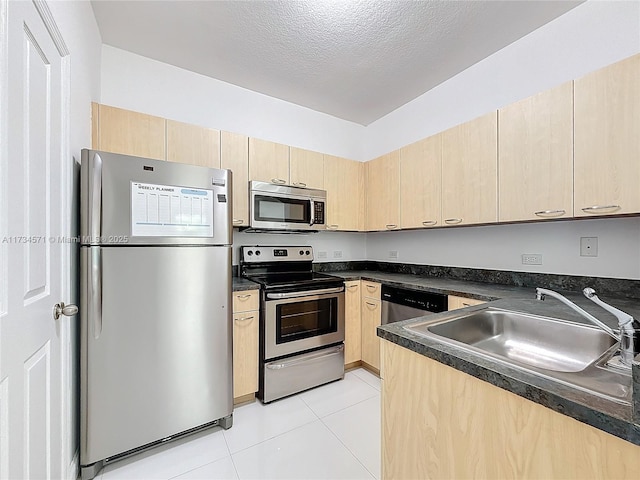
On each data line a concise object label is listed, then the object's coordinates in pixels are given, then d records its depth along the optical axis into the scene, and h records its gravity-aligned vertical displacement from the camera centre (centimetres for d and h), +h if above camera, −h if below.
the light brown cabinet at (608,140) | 139 +51
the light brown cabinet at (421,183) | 237 +49
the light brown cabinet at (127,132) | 190 +75
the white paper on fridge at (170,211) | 160 +17
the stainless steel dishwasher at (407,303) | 206 -50
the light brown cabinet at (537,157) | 163 +51
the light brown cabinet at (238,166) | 235 +61
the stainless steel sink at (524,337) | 102 -39
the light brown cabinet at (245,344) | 208 -78
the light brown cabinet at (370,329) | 254 -83
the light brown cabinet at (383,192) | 275 +49
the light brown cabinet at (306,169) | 270 +69
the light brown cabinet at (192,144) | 213 +74
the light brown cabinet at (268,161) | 249 +70
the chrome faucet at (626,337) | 75 -27
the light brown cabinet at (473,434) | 56 -47
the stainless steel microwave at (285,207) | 242 +29
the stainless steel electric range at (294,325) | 217 -71
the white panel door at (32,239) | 82 +0
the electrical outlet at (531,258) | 202 -14
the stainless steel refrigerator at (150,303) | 148 -37
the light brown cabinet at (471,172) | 199 +50
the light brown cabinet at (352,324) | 262 -79
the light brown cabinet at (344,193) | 292 +50
